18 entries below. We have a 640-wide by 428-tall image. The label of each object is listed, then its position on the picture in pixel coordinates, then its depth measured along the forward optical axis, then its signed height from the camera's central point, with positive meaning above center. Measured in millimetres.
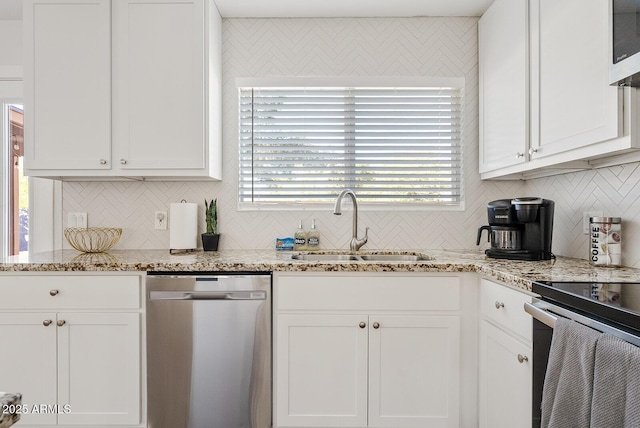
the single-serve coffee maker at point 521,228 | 1854 -73
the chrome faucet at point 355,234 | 2344 -133
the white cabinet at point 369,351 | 1810 -648
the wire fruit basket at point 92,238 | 2248 -158
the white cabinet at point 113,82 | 2143 +716
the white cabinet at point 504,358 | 1396 -577
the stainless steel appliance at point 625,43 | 1121 +513
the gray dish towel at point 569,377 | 920 -411
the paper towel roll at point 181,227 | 2285 -90
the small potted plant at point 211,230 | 2377 -113
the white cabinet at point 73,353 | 1827 -669
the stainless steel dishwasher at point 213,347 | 1807 -630
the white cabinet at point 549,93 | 1352 +520
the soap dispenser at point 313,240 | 2416 -174
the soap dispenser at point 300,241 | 2400 -179
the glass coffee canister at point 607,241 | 1667 -118
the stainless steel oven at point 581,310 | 867 -247
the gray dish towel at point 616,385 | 793 -369
